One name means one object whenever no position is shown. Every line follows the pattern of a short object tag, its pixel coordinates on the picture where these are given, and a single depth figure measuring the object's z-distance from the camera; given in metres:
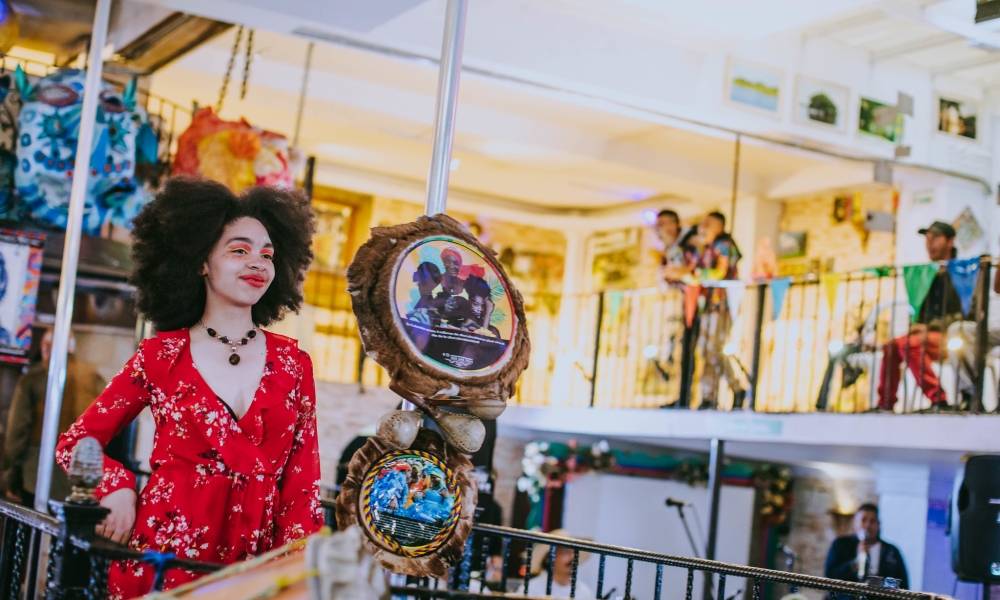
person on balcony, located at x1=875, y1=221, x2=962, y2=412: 6.54
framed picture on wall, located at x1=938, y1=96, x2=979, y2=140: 8.80
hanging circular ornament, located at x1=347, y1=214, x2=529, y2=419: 2.42
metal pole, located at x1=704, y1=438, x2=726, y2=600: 7.63
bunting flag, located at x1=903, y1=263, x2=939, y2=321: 6.61
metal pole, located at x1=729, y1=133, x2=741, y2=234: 9.17
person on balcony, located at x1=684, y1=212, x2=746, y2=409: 8.14
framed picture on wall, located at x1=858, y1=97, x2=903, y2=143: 8.27
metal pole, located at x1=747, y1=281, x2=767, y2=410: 7.67
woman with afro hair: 2.33
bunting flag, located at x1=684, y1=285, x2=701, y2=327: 8.25
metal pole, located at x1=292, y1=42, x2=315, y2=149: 8.41
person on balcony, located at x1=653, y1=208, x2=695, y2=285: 8.76
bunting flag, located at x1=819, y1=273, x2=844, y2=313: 7.38
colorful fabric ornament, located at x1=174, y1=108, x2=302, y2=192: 6.11
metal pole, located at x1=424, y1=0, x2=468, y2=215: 3.00
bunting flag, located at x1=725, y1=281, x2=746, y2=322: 7.98
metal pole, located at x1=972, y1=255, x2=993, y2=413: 6.02
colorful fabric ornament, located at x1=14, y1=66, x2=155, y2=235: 5.69
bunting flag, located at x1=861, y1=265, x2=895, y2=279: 6.70
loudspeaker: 4.39
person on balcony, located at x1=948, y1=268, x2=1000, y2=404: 6.32
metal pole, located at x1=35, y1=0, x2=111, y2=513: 4.22
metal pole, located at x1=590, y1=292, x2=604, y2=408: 9.38
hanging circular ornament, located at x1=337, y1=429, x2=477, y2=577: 2.38
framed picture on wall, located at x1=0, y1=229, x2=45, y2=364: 5.54
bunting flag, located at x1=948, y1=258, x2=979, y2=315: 6.26
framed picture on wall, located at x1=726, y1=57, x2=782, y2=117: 7.58
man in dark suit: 6.82
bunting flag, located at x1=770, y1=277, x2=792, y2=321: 7.60
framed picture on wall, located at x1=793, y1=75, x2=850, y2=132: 7.96
